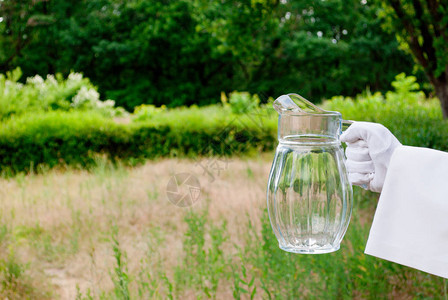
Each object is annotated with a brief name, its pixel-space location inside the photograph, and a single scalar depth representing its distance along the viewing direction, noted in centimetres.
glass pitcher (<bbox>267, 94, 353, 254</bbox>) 97
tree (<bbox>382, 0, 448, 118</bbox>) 520
